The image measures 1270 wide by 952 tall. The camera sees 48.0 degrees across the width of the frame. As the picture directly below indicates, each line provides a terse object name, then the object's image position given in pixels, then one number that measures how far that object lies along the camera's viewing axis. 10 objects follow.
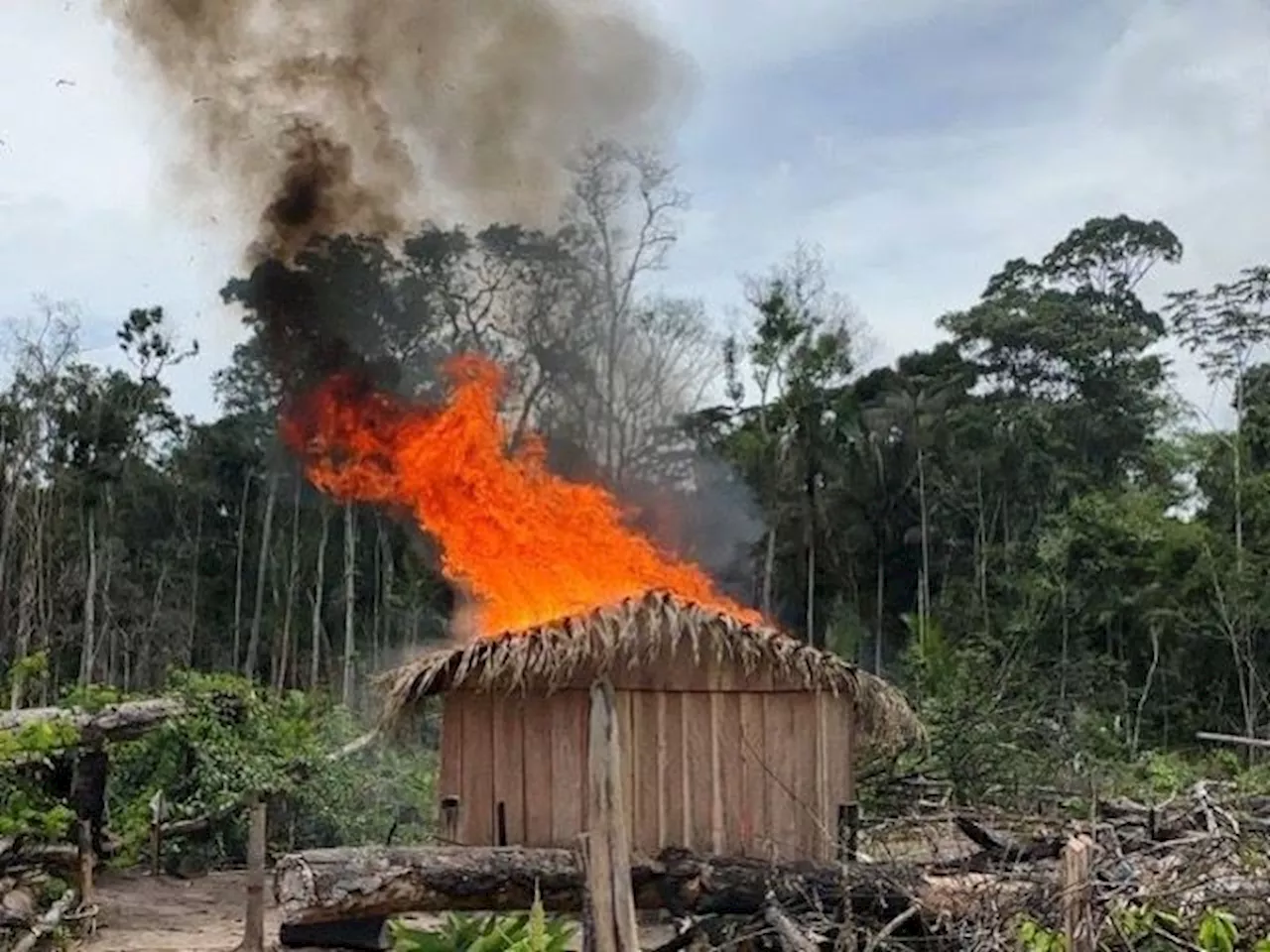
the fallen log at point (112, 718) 11.92
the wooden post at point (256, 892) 9.96
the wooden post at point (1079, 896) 4.61
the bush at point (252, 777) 15.63
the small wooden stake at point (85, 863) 11.98
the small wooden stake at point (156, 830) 15.02
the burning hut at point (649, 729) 9.59
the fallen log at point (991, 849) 8.67
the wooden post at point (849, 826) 10.12
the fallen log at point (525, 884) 8.20
